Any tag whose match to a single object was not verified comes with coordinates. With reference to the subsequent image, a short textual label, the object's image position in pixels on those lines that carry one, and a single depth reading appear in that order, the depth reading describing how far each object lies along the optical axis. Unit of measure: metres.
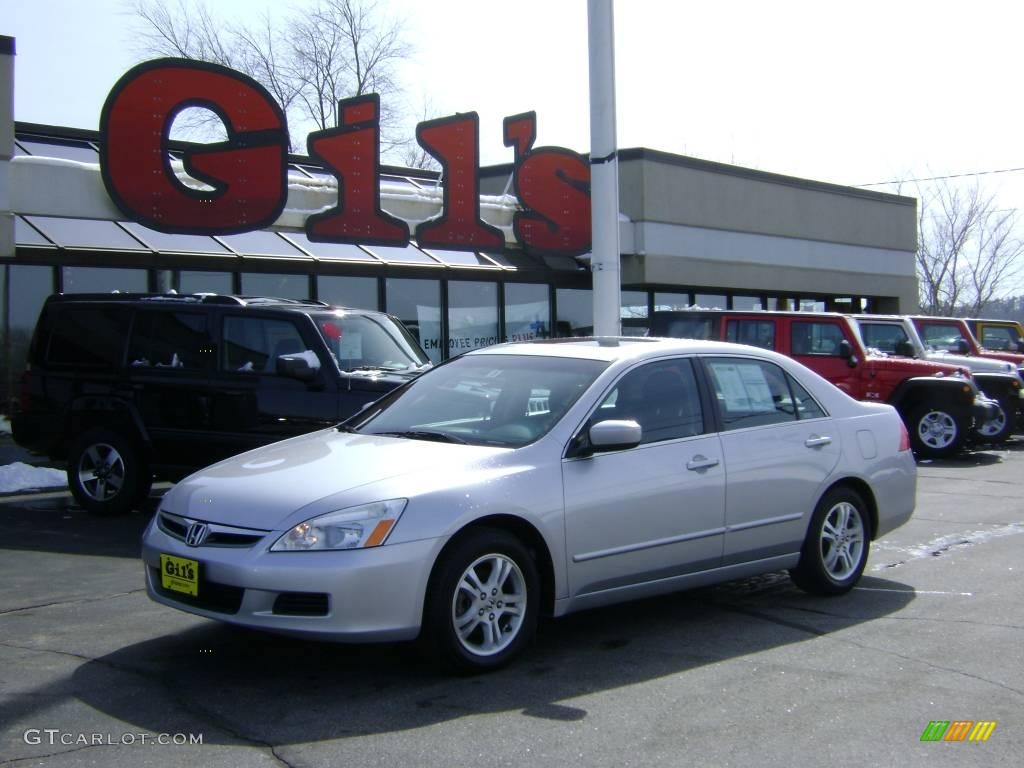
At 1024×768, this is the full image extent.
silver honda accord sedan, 4.87
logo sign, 14.89
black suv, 9.66
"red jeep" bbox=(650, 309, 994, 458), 14.92
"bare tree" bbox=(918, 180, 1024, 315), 43.25
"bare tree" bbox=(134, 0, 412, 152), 42.22
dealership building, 14.38
